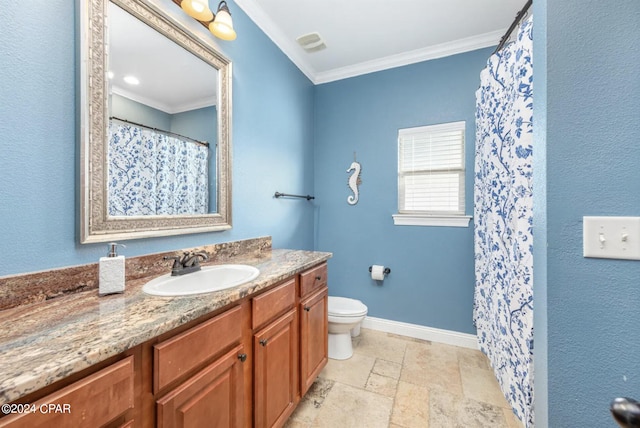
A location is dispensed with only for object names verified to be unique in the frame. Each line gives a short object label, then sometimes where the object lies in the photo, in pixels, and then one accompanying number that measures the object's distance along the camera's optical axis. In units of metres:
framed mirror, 1.01
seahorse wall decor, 2.67
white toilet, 2.01
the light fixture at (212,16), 1.28
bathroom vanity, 0.52
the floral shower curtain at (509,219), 1.16
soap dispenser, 0.93
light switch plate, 0.70
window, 2.31
